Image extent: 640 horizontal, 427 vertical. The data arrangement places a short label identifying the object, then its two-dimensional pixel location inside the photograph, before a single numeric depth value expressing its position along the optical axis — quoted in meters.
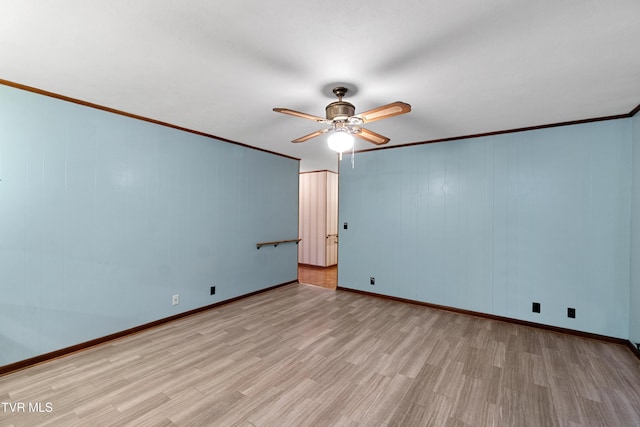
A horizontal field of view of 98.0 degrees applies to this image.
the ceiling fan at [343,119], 2.23
